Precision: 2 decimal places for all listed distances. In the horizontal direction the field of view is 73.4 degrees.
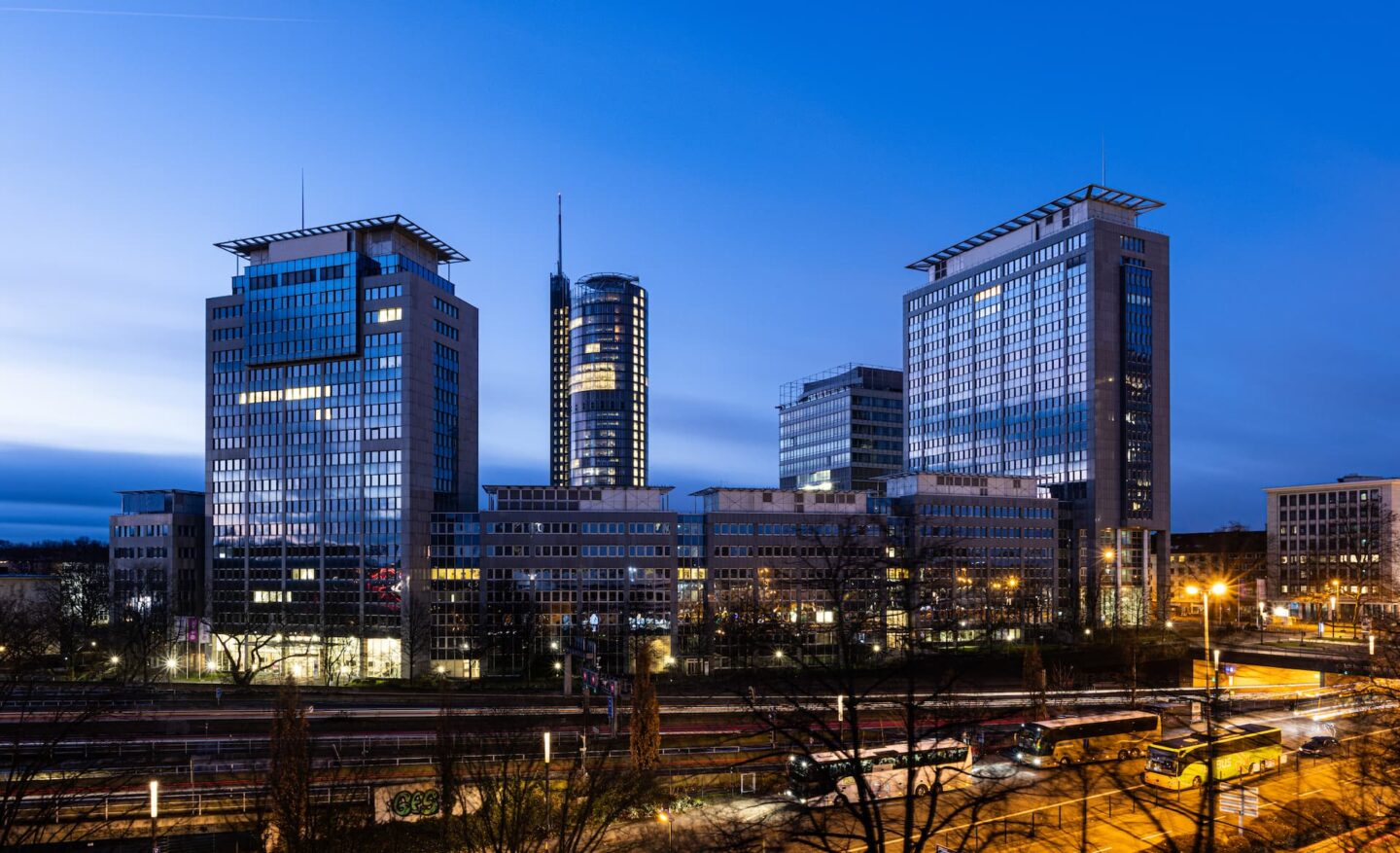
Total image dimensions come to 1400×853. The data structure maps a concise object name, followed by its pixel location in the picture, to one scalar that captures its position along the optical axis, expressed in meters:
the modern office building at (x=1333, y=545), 156.75
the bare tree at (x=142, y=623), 100.06
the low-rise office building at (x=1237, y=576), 157.38
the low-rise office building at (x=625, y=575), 106.38
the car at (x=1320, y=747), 53.34
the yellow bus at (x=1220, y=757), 46.34
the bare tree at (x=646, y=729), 48.72
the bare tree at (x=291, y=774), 31.80
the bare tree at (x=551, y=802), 28.11
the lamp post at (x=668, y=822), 38.37
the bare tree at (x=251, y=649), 109.38
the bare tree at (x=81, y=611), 102.50
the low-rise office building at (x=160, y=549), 123.62
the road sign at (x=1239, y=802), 31.67
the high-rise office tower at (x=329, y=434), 118.25
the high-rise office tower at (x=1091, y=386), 147.62
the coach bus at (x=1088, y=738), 51.47
